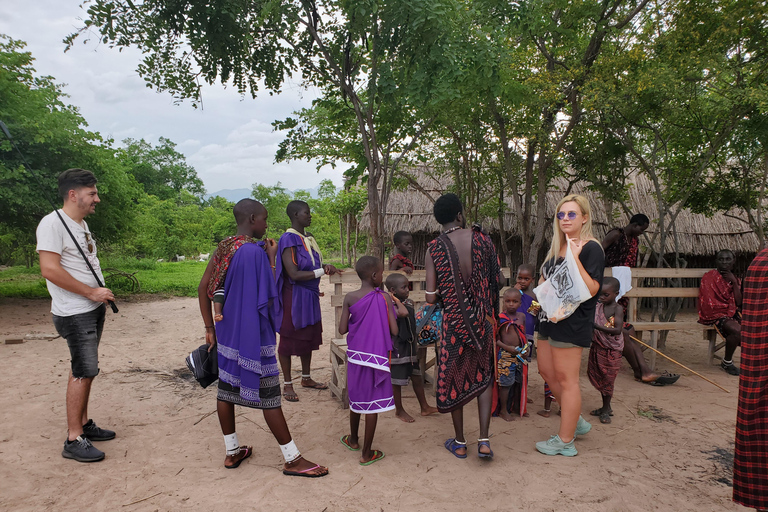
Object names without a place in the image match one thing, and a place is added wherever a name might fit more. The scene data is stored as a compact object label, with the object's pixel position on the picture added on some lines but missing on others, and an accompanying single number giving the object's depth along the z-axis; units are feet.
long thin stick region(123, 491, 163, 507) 9.29
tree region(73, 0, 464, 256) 14.87
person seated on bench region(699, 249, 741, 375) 19.41
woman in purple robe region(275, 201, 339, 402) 14.38
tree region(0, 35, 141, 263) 26.68
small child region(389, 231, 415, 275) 16.61
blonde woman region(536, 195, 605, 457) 10.52
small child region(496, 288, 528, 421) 13.67
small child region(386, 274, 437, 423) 12.64
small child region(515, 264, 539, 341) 15.17
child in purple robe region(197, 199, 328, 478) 9.87
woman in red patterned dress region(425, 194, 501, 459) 10.89
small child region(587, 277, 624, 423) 14.03
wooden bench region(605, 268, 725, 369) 19.80
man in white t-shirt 10.72
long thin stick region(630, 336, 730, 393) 16.88
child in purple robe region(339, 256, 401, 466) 10.68
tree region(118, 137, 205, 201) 111.75
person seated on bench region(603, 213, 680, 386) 17.89
